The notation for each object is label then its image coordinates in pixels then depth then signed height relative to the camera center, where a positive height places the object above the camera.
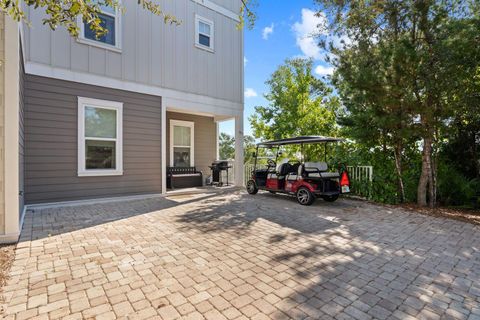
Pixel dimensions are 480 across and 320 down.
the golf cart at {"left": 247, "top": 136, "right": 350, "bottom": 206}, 6.36 -0.55
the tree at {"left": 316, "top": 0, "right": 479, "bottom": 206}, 5.61 +2.14
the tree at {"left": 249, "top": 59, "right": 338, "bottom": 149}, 12.60 +2.64
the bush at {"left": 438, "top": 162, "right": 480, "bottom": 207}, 6.98 -0.80
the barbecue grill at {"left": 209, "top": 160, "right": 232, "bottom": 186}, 9.77 -0.44
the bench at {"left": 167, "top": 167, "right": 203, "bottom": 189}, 8.91 -0.72
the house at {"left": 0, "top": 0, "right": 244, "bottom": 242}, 4.77 +1.52
